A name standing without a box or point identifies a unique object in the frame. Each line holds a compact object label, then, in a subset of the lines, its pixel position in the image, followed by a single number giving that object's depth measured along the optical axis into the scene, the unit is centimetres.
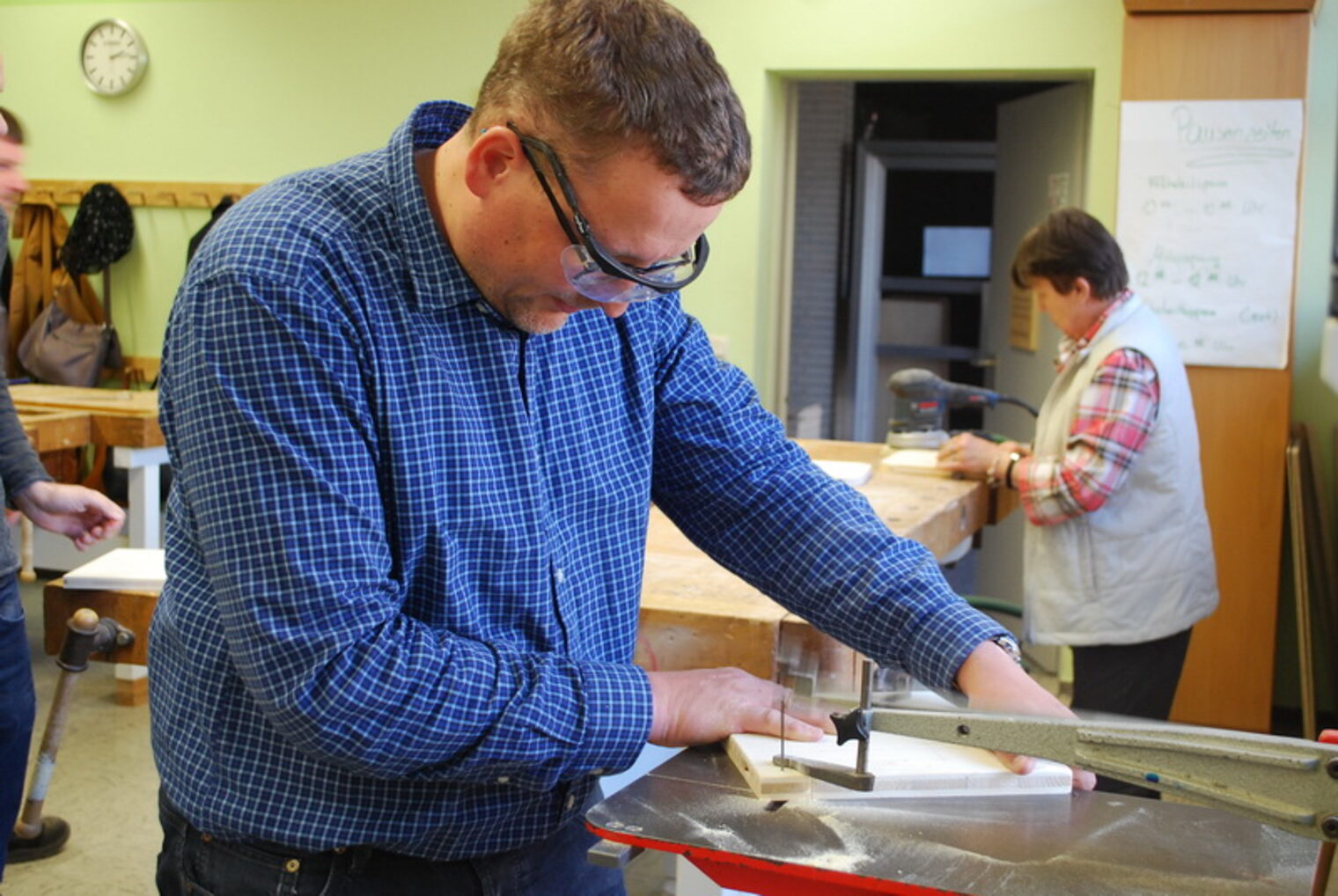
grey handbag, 617
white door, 527
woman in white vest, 326
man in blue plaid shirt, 117
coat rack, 616
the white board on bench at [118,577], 241
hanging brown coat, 637
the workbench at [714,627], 214
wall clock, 622
